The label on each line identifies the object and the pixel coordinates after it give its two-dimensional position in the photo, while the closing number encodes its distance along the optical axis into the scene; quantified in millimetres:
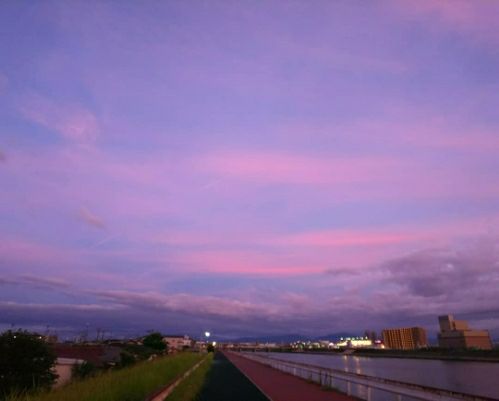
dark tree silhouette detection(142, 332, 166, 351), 101775
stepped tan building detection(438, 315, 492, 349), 157125
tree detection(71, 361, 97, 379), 32500
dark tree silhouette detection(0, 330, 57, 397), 22125
